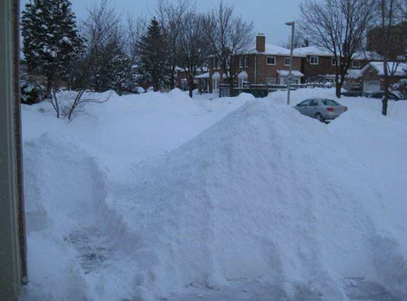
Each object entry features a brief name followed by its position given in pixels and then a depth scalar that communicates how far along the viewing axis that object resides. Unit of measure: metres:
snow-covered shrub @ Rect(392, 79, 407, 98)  28.75
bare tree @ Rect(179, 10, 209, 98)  39.94
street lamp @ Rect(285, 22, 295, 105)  25.22
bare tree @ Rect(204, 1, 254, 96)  40.81
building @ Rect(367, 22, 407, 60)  23.80
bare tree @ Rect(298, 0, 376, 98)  30.12
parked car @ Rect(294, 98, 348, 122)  23.58
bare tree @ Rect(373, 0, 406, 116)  23.81
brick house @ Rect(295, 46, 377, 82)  52.31
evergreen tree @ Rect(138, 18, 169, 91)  37.75
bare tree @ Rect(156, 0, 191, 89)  38.56
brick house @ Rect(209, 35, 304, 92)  47.25
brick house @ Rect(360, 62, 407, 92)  38.84
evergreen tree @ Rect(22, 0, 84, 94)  21.88
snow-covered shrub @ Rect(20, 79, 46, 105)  18.09
